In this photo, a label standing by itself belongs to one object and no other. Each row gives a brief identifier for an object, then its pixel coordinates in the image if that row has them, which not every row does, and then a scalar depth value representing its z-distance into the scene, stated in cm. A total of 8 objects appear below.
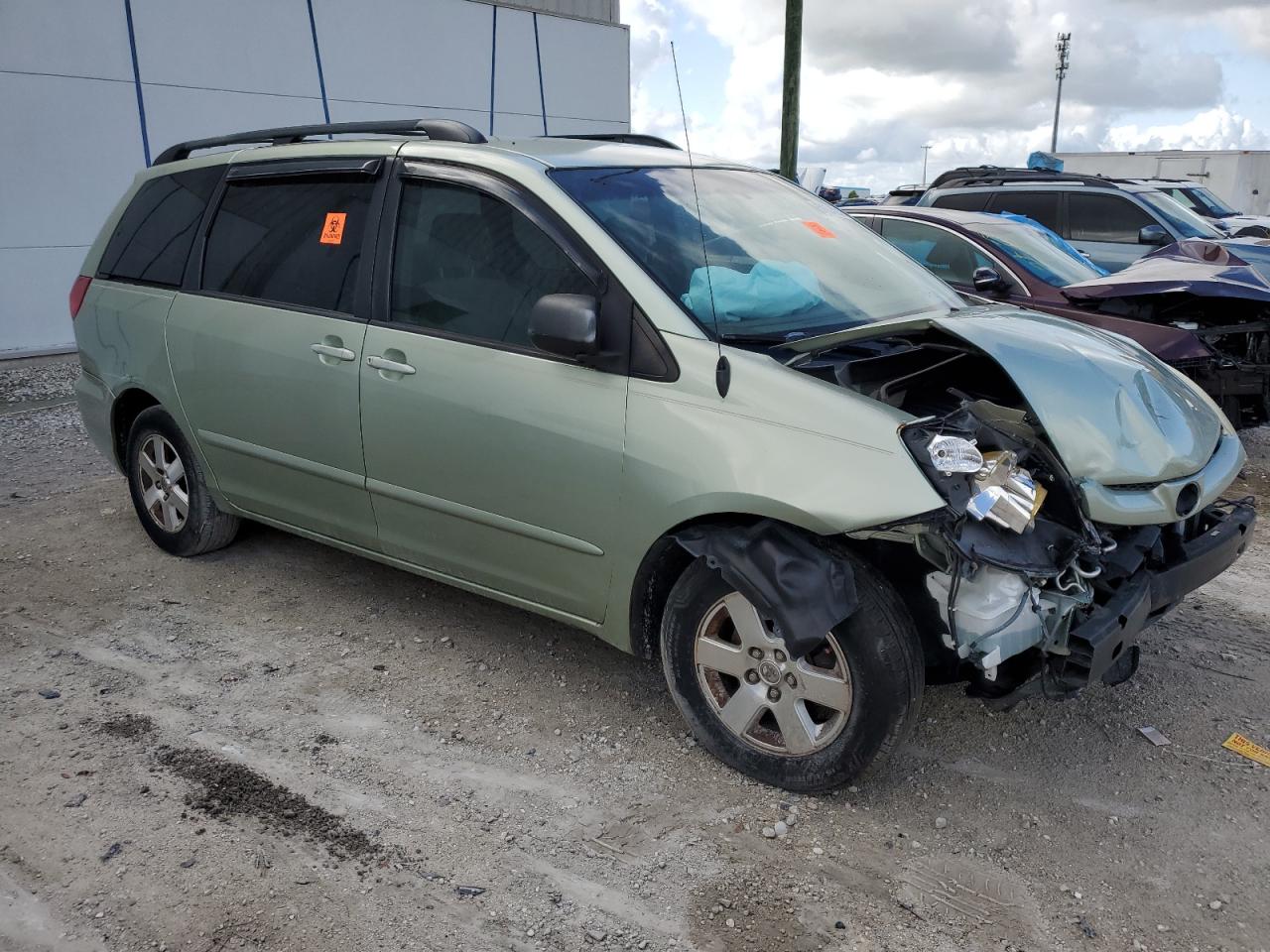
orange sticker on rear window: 393
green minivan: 282
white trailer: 3259
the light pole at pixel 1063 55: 5884
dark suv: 1055
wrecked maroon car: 634
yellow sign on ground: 335
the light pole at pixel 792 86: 1016
